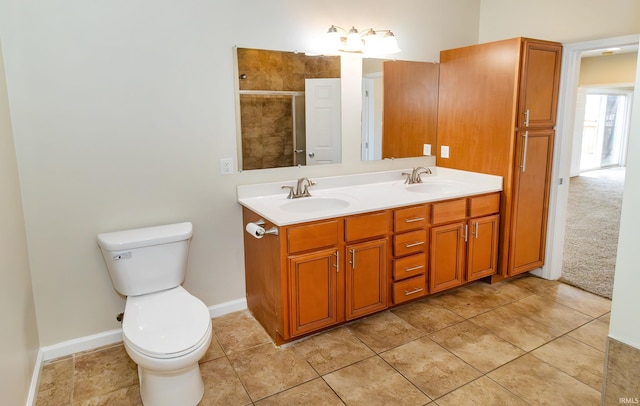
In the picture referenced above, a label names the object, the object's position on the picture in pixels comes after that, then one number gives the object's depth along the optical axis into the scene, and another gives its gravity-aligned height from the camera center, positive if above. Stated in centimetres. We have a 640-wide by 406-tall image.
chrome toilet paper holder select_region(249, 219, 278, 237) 237 -59
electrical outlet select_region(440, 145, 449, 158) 360 -20
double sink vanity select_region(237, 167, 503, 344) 243 -75
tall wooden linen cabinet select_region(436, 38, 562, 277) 305 +3
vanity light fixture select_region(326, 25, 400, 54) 299 +64
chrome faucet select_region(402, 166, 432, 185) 344 -40
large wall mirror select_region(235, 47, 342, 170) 276 +14
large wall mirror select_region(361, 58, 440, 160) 328 +16
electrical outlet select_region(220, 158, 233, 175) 275 -25
